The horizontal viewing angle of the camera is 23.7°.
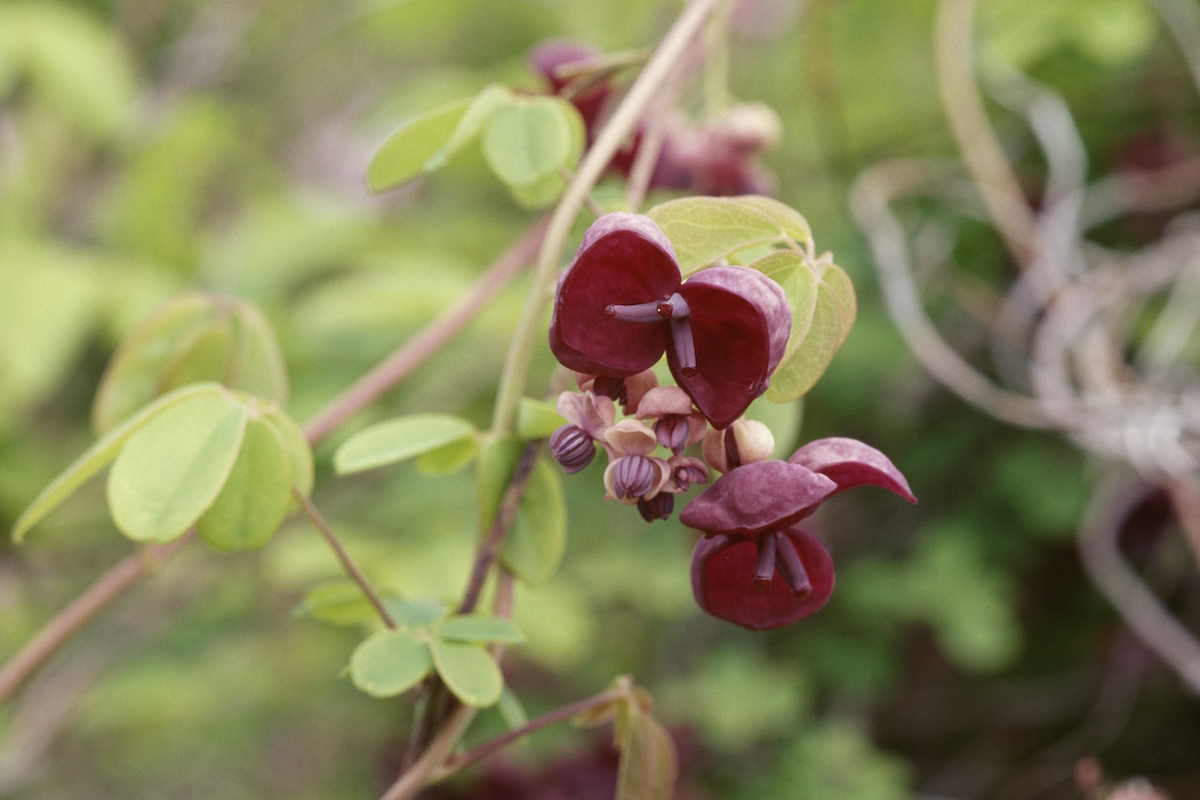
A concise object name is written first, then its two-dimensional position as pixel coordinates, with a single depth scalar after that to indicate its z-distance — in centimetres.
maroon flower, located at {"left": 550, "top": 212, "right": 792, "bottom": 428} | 28
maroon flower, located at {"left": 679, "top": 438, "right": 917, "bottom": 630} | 29
